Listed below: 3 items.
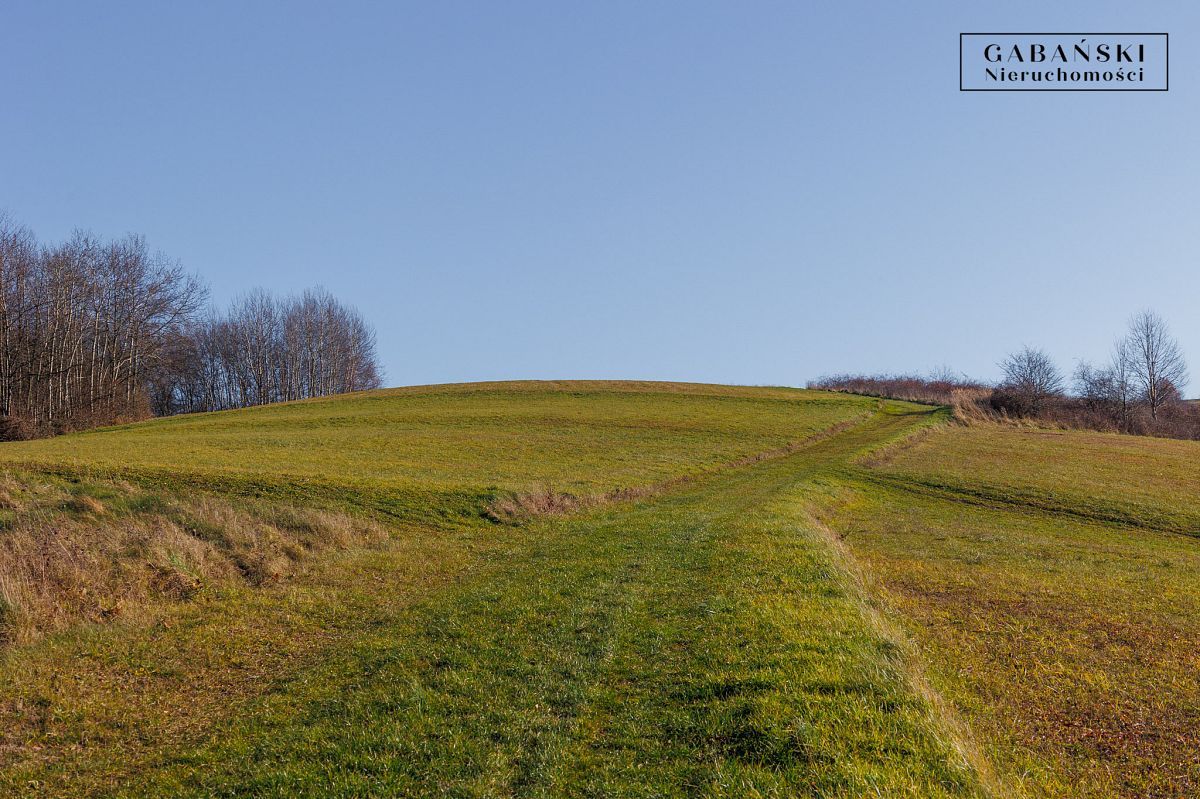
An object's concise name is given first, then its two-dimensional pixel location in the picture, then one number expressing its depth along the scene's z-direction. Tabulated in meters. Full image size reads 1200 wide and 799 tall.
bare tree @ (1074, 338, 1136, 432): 76.89
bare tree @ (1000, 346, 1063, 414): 94.20
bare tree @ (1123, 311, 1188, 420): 85.56
